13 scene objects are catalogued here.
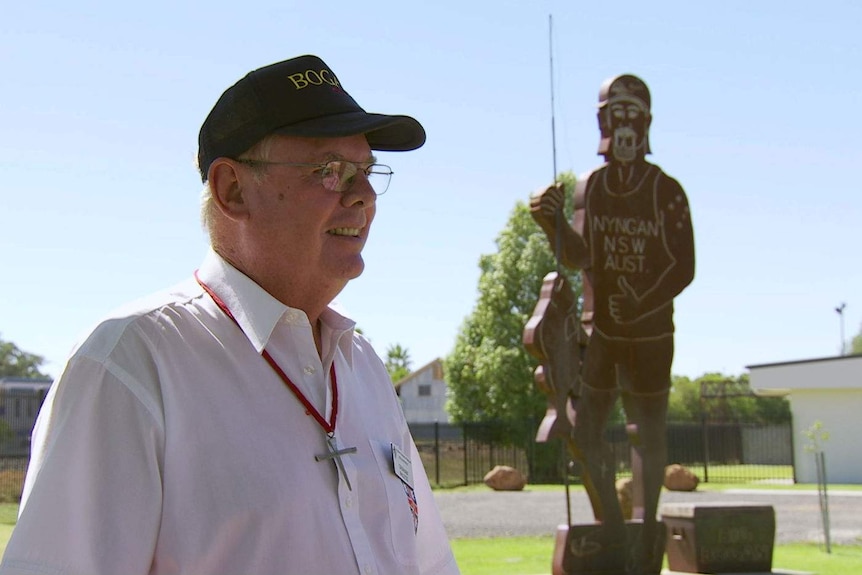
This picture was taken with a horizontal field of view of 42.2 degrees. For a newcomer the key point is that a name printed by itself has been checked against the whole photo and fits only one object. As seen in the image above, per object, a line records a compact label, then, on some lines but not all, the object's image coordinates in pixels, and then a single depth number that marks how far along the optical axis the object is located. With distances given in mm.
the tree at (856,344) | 89756
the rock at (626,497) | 16562
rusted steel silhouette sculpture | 9867
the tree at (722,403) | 40562
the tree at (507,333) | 31672
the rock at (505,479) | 24594
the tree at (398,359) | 74862
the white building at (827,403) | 31922
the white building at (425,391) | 66438
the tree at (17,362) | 63438
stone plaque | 10328
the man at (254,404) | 1863
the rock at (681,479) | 24703
